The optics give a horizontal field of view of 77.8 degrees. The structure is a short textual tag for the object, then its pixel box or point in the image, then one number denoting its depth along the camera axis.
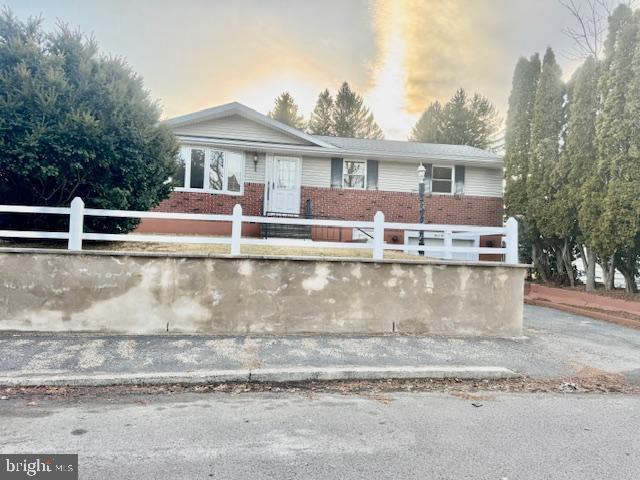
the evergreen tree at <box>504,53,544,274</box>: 15.84
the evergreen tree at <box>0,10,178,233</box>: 6.48
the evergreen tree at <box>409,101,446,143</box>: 43.00
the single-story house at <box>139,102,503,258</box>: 14.48
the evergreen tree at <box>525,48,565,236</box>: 14.47
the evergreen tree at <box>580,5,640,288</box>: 10.98
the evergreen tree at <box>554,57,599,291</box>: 12.74
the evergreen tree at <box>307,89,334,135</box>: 48.34
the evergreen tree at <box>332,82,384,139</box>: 47.75
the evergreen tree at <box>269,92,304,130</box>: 47.20
